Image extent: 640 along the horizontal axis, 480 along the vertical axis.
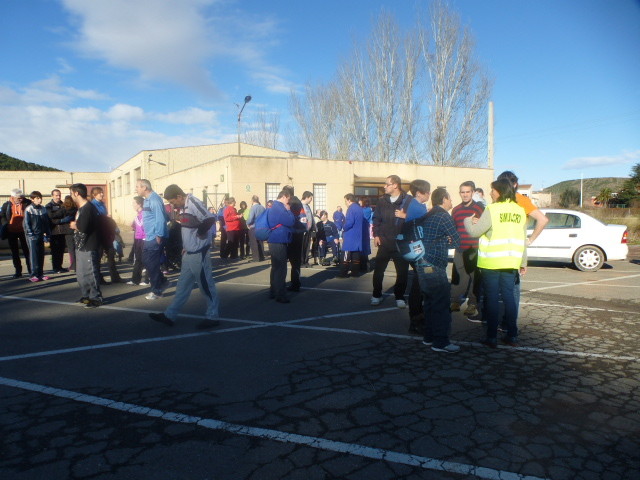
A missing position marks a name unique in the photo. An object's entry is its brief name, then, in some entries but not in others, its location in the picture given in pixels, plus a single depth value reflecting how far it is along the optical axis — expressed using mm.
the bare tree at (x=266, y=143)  48312
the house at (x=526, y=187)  87562
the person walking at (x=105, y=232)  7398
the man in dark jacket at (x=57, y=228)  10797
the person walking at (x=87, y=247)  7086
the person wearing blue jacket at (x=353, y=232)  9953
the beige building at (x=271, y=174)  22141
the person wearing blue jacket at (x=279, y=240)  7539
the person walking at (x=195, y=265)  5957
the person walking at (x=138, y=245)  9516
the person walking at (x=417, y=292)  5547
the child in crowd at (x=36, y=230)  9672
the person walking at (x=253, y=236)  13320
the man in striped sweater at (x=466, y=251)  6461
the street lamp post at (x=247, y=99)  26016
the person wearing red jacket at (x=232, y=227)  13789
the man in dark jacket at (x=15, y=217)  9938
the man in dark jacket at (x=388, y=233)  6703
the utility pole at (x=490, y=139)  27516
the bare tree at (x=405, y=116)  32750
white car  11672
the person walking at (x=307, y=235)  11250
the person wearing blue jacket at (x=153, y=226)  7715
